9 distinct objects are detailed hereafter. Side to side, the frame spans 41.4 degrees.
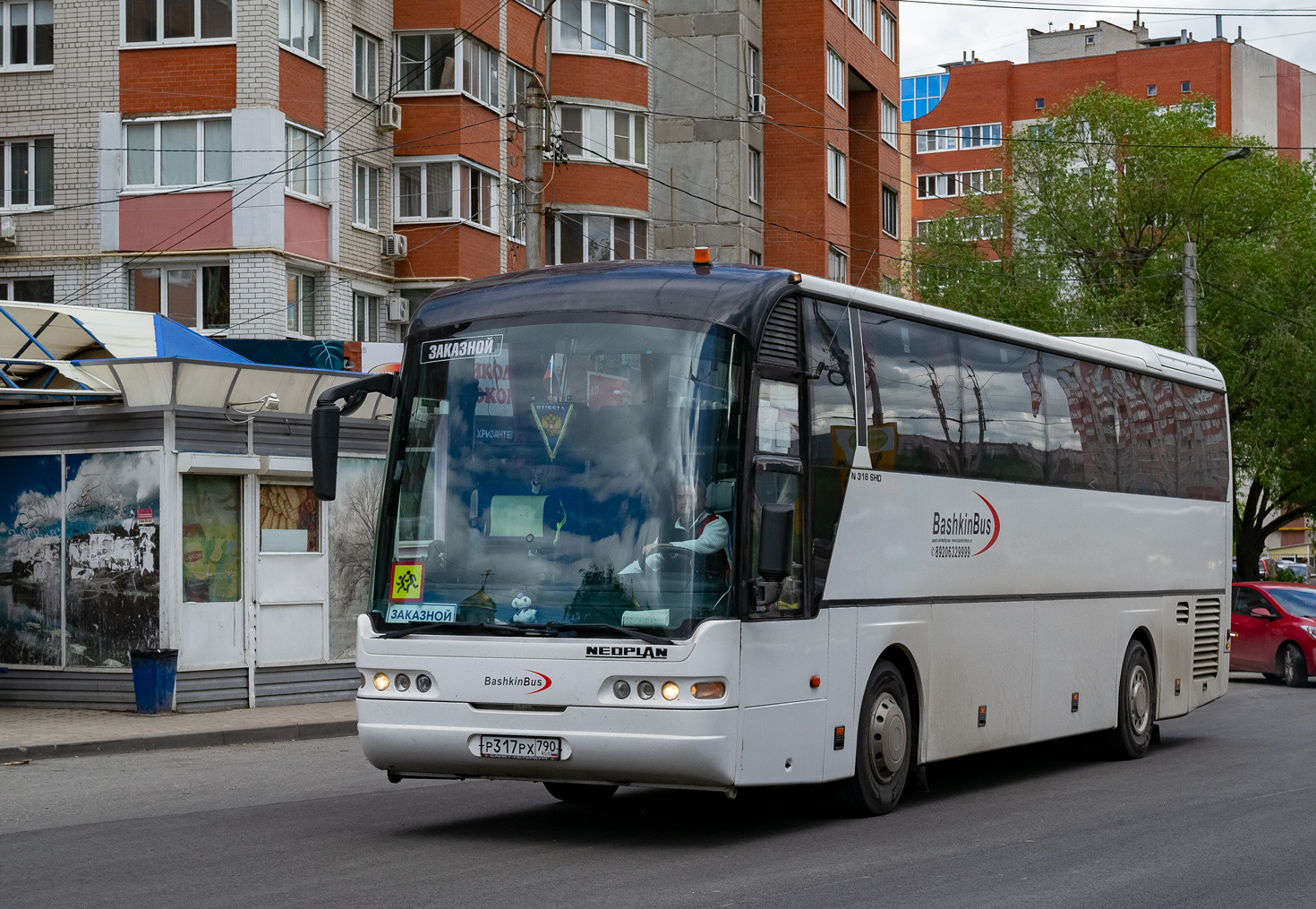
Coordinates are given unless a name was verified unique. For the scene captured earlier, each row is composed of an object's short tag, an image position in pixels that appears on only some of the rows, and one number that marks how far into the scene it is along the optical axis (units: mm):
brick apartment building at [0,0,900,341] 30516
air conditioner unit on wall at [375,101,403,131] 33597
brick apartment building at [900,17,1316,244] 85438
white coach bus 9391
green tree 41281
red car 26297
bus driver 9398
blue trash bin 18281
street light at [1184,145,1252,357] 32562
